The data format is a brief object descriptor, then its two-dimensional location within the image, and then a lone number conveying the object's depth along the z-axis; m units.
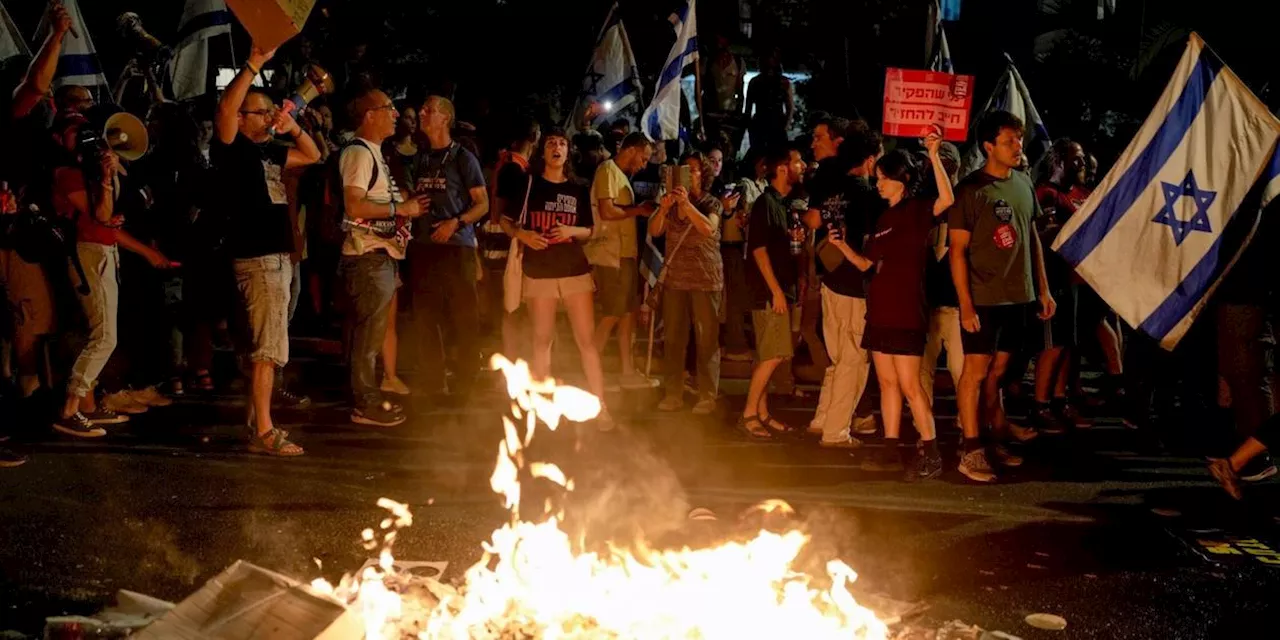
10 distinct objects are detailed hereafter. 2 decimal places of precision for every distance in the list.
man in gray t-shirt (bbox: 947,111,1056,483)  7.07
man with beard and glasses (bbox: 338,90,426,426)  7.93
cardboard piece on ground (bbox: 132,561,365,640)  3.89
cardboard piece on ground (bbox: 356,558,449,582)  5.26
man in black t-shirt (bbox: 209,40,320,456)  7.16
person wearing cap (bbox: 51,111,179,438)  7.81
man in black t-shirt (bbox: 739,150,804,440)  8.41
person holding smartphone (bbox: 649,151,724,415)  8.95
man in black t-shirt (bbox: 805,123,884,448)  7.61
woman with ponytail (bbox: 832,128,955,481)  7.11
